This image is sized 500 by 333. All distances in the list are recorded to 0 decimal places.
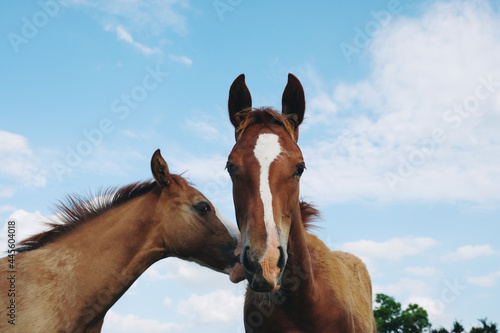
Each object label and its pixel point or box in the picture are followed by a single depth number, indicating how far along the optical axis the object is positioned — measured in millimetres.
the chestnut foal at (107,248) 5402
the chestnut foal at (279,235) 3533
